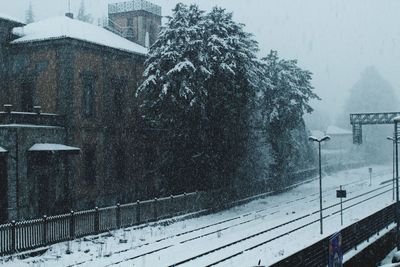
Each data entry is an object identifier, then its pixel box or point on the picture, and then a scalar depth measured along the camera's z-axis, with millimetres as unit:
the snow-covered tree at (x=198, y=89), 32938
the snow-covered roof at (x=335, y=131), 107688
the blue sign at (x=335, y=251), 12211
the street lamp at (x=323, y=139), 25691
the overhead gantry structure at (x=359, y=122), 56172
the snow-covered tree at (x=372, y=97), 109000
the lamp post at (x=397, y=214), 23155
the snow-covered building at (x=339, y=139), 107750
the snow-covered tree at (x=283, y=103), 46844
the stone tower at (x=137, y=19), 48344
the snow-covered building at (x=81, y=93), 31656
